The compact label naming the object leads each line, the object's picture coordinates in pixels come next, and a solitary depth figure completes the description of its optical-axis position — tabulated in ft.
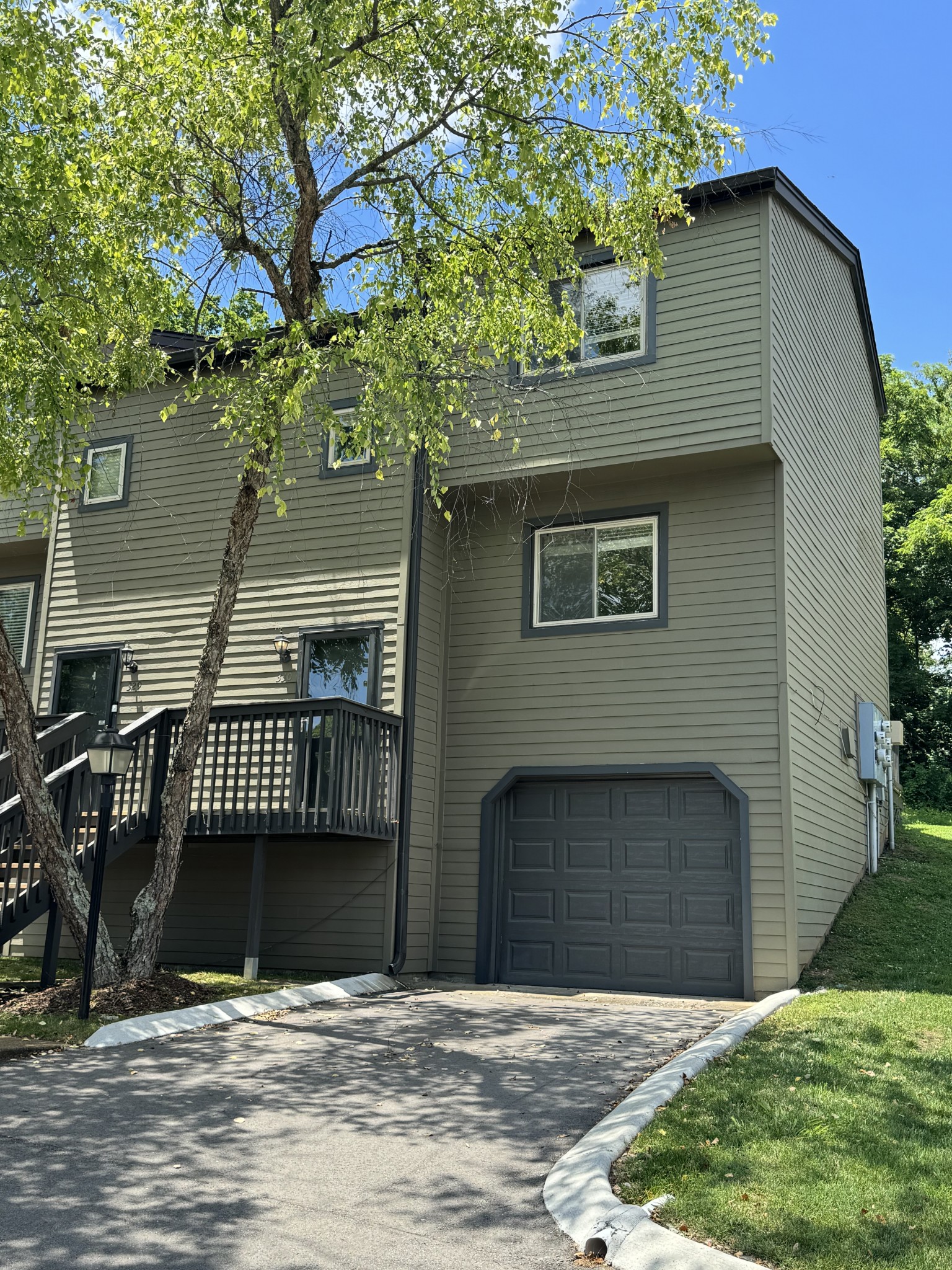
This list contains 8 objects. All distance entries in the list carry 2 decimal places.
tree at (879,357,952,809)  83.87
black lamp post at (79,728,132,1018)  26.73
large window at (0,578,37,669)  51.13
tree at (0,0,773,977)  29.71
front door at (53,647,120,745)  44.04
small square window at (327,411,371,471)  40.60
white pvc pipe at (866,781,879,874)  45.47
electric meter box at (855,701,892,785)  44.68
